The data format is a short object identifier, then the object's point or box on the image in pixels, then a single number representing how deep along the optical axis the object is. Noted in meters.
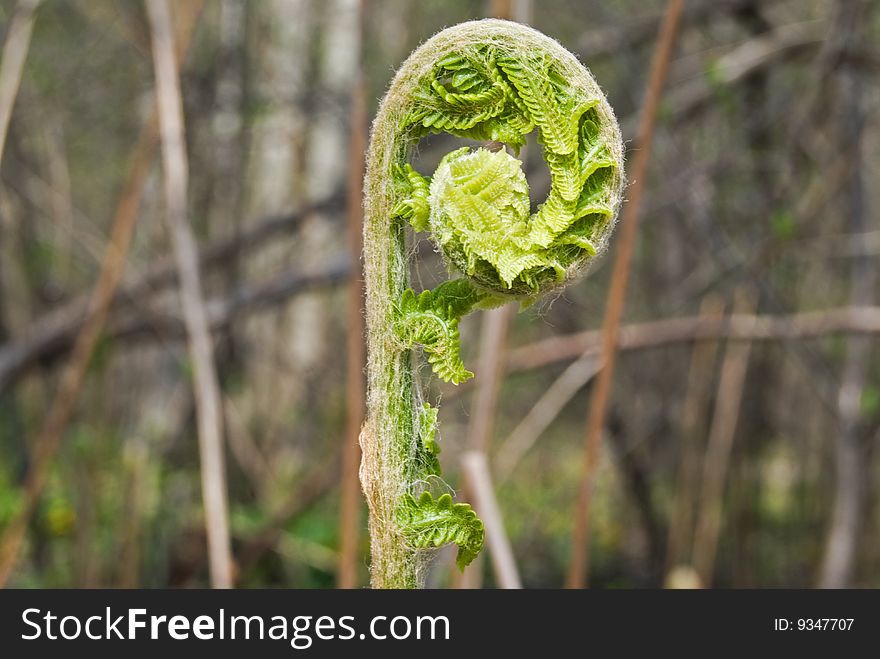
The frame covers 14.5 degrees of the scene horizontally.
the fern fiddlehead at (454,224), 0.63
